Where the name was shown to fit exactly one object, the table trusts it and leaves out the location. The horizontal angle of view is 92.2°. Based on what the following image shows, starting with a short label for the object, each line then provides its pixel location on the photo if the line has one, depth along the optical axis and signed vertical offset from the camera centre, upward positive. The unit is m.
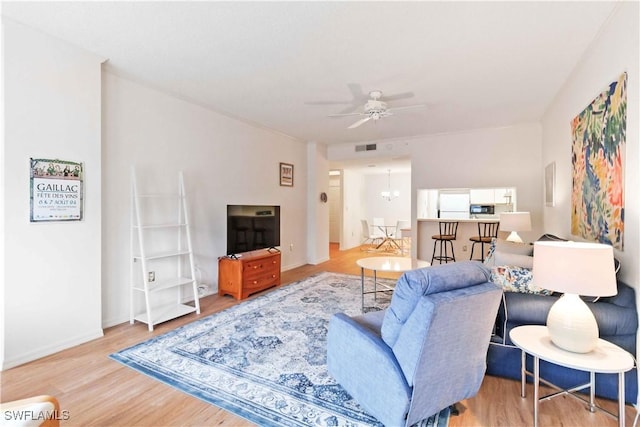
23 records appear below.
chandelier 9.90 +0.53
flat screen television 4.23 -0.25
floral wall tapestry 2.10 +0.34
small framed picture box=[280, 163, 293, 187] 5.81 +0.70
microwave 5.89 +0.02
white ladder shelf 3.25 -0.53
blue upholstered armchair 1.50 -0.72
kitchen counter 5.80 -0.18
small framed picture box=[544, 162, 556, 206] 4.04 +0.36
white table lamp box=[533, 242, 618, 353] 1.56 -0.37
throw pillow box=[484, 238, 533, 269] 2.57 -0.41
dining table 8.98 -0.78
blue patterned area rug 1.89 -1.21
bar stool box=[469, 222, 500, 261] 5.79 -0.40
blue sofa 1.91 -0.79
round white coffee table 3.63 -0.67
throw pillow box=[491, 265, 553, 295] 2.24 -0.52
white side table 1.57 -0.78
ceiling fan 3.56 +1.21
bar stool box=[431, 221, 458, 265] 6.08 -0.47
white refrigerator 6.22 +0.10
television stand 4.11 -0.88
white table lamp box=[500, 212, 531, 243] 4.23 -0.17
